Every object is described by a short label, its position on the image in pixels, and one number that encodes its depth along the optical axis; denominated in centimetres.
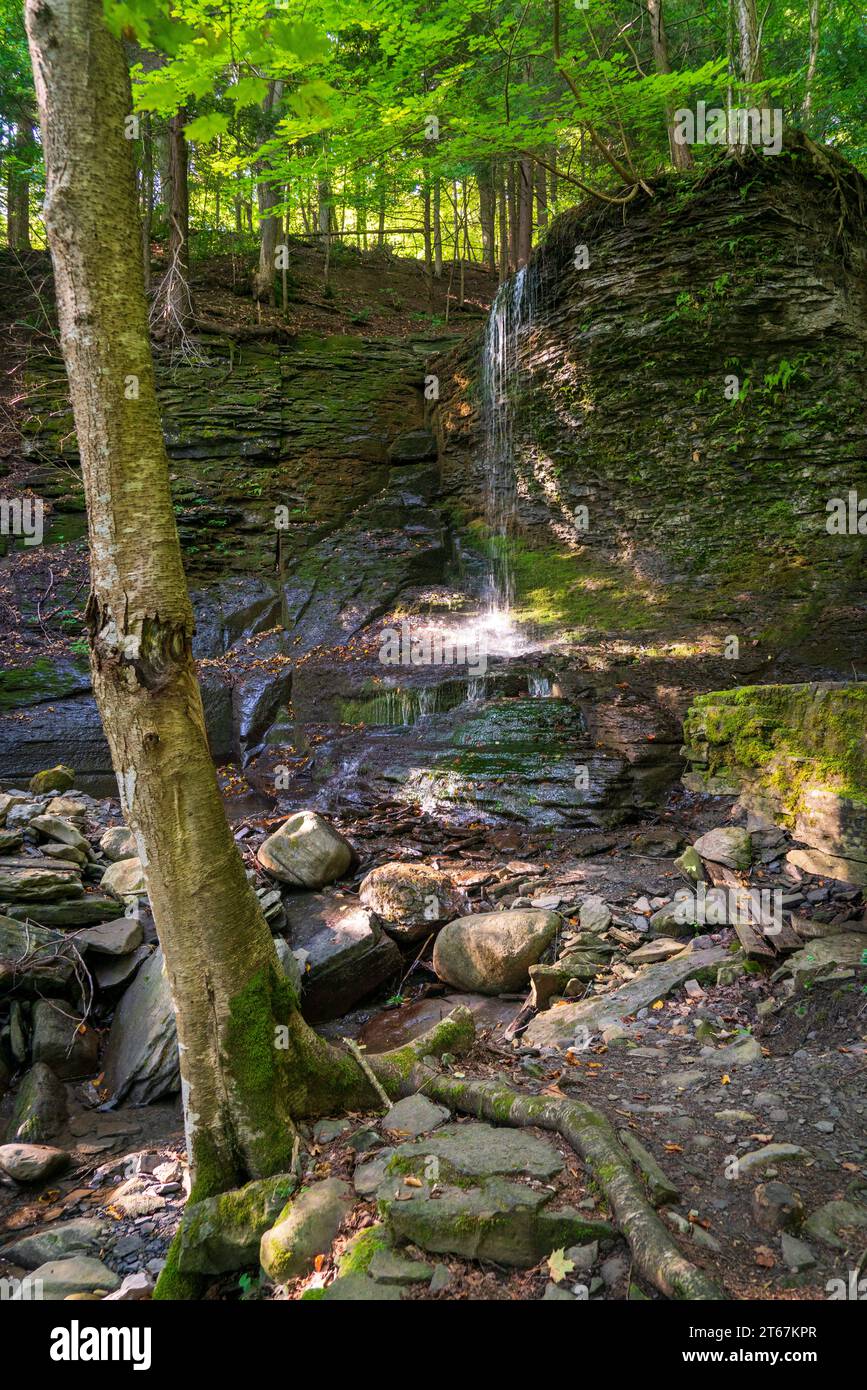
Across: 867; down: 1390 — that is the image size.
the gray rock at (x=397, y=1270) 211
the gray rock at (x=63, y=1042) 457
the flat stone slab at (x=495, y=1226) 214
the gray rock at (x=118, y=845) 627
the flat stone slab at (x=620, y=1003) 402
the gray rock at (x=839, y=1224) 203
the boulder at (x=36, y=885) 518
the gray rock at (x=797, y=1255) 198
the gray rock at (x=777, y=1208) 212
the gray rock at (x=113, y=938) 504
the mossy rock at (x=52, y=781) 799
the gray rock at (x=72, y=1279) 284
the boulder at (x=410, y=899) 566
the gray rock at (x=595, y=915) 517
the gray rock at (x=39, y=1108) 404
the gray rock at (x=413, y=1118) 295
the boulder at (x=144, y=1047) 439
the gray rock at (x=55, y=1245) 307
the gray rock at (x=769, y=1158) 240
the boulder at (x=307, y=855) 623
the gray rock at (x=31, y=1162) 364
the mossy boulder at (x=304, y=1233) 238
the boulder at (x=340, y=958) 518
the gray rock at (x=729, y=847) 510
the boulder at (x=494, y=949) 495
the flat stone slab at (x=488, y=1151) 245
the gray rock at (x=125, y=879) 566
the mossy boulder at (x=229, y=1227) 262
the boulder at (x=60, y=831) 596
